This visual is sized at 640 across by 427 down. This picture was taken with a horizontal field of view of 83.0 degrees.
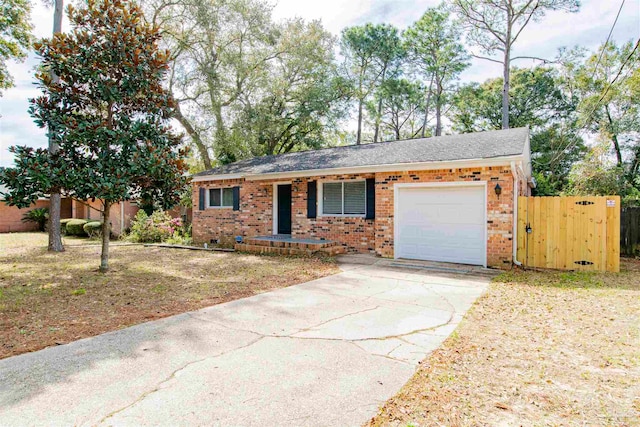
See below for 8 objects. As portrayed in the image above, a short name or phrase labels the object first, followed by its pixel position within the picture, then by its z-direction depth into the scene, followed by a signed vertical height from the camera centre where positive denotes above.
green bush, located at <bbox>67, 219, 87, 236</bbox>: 18.22 -0.80
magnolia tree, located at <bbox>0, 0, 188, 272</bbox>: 7.27 +2.14
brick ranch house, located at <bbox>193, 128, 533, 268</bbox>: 8.58 +0.41
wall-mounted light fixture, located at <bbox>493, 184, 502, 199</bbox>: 8.36 +0.50
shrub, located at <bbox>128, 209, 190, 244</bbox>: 15.65 -0.81
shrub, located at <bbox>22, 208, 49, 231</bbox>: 20.89 -0.34
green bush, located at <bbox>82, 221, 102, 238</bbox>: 17.34 -0.86
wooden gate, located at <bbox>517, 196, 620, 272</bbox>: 8.13 -0.49
